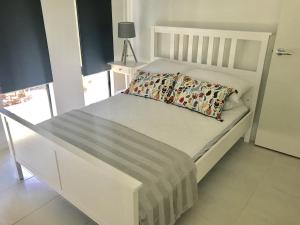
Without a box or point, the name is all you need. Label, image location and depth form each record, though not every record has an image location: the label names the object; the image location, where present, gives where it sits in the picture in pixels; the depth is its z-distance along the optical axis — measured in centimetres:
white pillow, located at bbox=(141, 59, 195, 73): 274
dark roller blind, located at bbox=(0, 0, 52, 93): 240
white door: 216
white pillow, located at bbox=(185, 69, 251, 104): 234
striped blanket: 140
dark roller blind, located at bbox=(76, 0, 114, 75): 304
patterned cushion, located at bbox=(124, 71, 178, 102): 251
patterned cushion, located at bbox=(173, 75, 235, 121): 221
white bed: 132
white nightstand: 321
